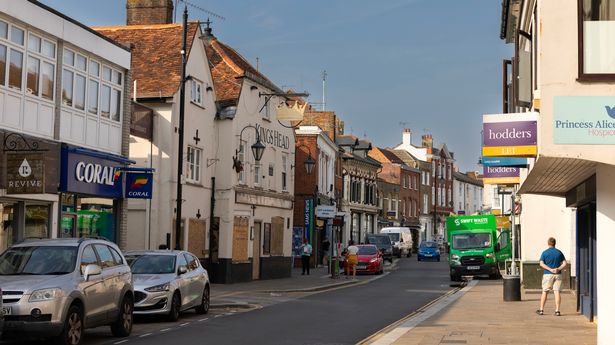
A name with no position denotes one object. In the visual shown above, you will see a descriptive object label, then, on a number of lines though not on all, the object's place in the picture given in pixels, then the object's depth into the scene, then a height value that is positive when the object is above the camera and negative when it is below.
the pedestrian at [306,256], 45.97 -0.84
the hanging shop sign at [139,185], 29.09 +1.63
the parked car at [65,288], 13.95 -0.86
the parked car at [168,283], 19.69 -1.03
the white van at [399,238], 75.19 +0.26
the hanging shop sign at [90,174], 25.44 +1.79
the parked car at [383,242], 65.31 -0.10
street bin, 27.06 -1.34
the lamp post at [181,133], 27.59 +3.17
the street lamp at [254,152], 36.56 +3.48
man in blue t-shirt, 21.97 -0.57
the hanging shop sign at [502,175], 29.02 +2.19
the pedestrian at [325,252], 51.28 -0.74
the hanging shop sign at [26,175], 21.55 +1.39
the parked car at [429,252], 72.81 -0.80
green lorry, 43.66 -0.15
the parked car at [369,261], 48.84 -1.09
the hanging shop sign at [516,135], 16.12 +1.91
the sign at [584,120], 12.56 +1.73
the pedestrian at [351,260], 43.38 -0.94
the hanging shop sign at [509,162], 22.50 +2.01
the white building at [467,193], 124.57 +7.09
